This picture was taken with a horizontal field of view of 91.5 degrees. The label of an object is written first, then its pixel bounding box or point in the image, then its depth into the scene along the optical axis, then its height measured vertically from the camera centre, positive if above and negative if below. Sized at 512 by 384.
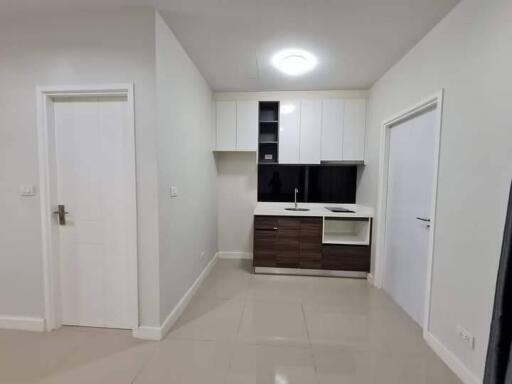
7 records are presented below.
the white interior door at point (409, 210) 2.28 -0.30
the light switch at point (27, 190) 2.16 -0.15
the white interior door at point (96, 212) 2.12 -0.33
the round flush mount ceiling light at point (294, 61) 2.61 +1.30
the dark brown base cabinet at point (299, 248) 3.43 -0.97
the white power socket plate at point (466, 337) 1.64 -1.05
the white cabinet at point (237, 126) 3.82 +0.79
